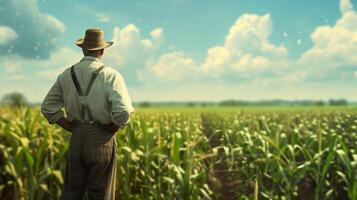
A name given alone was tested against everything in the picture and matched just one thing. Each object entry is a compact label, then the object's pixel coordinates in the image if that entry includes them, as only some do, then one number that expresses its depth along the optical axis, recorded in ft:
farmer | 12.89
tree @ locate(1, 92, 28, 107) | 256.52
